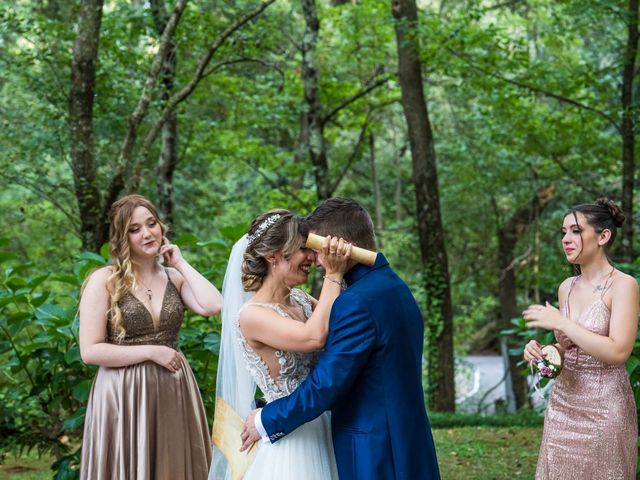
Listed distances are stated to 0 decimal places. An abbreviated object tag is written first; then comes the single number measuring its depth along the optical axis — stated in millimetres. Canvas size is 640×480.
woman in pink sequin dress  3369
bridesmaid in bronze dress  3875
